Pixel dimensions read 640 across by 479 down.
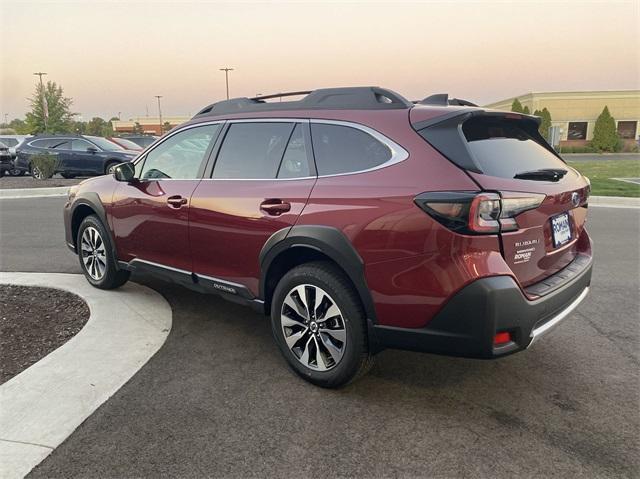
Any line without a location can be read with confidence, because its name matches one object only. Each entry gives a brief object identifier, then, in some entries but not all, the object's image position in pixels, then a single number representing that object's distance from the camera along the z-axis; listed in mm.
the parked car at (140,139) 21798
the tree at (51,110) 59250
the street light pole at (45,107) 53969
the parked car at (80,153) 16484
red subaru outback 2584
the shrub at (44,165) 16516
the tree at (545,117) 41488
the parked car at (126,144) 17170
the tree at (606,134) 42469
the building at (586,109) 47406
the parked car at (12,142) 21038
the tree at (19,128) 69738
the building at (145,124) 96956
